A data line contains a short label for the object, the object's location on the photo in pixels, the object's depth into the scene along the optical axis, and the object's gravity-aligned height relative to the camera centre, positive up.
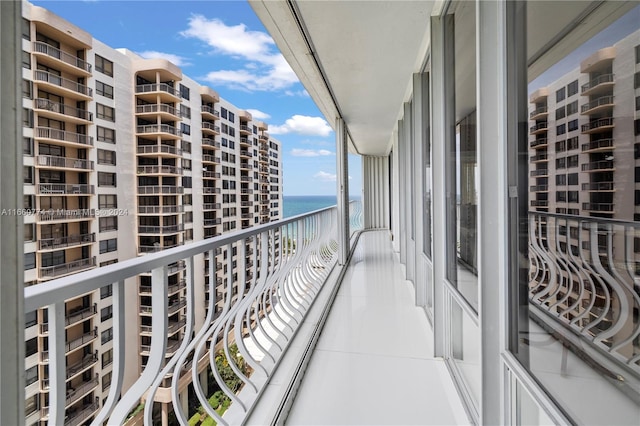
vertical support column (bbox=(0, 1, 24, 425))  0.46 -0.03
